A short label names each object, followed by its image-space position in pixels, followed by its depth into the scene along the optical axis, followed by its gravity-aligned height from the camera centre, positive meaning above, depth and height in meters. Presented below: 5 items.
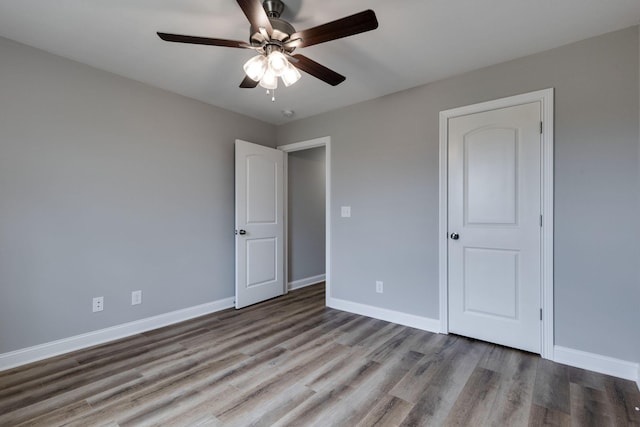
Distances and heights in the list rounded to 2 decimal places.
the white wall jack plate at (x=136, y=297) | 2.78 -0.79
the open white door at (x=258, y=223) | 3.53 -0.13
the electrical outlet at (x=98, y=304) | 2.55 -0.77
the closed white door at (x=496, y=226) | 2.37 -0.12
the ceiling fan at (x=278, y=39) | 1.50 +0.96
